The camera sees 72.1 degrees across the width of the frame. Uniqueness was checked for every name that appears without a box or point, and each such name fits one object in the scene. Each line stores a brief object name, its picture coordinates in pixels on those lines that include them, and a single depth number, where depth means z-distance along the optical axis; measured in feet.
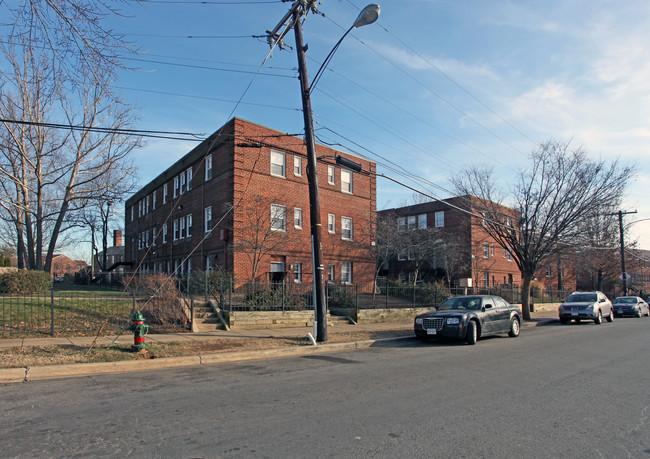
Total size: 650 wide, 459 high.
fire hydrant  32.45
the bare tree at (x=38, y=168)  71.10
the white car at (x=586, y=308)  70.38
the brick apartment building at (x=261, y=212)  77.51
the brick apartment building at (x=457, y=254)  121.19
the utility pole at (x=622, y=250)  112.42
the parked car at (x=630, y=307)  92.99
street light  41.55
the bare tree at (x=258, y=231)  75.15
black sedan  42.73
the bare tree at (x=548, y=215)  68.51
